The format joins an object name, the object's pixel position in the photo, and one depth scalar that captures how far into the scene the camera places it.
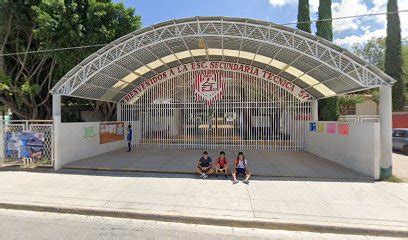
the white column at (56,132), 10.57
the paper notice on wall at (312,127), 14.75
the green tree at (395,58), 24.36
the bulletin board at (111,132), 14.50
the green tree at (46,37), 13.80
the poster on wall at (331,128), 12.22
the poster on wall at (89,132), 12.84
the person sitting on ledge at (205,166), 9.47
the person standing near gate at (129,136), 15.51
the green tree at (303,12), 20.61
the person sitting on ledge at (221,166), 9.42
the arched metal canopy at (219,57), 10.38
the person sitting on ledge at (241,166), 9.27
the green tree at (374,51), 33.19
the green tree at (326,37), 18.83
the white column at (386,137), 8.96
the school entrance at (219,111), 16.30
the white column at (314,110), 15.83
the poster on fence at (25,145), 10.95
